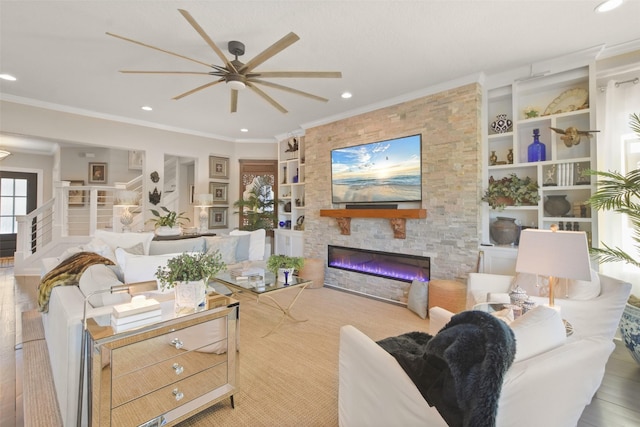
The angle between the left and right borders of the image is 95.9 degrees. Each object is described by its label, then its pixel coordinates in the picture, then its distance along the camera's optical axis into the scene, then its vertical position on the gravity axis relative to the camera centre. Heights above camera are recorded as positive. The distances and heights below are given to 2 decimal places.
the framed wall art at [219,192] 6.46 +0.53
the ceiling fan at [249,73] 2.09 +1.21
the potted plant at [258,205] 6.23 +0.22
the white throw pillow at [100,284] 1.80 -0.48
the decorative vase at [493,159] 3.62 +0.73
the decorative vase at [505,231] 3.38 -0.17
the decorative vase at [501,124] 3.52 +1.14
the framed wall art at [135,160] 7.45 +1.41
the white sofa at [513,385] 1.02 -0.71
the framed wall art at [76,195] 6.85 +0.42
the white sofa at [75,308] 1.57 -0.55
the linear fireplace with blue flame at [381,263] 4.00 -0.73
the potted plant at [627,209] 2.20 +0.07
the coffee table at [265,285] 2.95 -0.75
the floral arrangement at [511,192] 3.30 +0.28
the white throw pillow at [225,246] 4.35 -0.47
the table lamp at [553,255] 1.78 -0.25
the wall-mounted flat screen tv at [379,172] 4.02 +0.67
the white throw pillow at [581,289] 2.15 -0.55
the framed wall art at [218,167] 6.40 +1.08
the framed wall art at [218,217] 6.45 -0.05
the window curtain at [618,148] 2.84 +0.70
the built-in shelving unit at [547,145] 3.10 +0.85
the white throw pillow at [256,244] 4.73 -0.48
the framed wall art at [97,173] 7.28 +1.05
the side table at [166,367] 1.44 -0.93
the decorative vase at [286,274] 3.20 -0.65
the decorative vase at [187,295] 1.80 -0.51
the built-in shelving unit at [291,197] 5.75 +0.38
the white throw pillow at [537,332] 1.12 -0.46
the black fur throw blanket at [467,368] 0.92 -0.52
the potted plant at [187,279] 1.78 -0.40
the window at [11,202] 7.19 +0.30
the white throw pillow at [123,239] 3.45 -0.30
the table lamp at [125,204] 5.07 +0.18
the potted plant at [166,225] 4.78 -0.18
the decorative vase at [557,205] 3.19 +0.13
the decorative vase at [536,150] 3.30 +0.77
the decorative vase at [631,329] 2.17 -0.86
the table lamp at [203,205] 5.85 +0.20
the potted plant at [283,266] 3.21 -0.57
